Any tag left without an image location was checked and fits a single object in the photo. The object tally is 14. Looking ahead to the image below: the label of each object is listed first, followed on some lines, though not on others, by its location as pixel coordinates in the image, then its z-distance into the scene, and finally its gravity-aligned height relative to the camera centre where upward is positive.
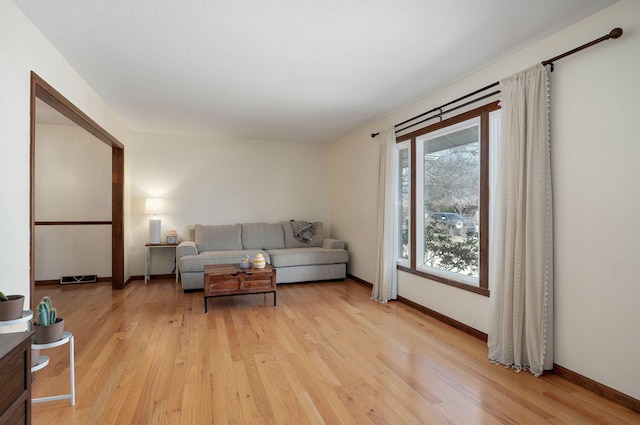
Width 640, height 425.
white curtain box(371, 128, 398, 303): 4.30 -0.22
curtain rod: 2.06 +1.10
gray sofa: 4.83 -0.61
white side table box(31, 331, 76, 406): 1.97 -0.93
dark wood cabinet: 1.21 -0.63
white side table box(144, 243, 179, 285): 5.30 -0.60
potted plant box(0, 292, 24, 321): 1.74 -0.49
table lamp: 5.39 -0.13
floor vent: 5.31 -1.04
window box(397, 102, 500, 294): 3.12 +0.16
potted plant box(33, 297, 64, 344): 1.96 -0.66
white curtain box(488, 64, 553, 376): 2.43 -0.15
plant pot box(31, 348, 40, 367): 1.92 -0.84
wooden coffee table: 3.92 -0.80
